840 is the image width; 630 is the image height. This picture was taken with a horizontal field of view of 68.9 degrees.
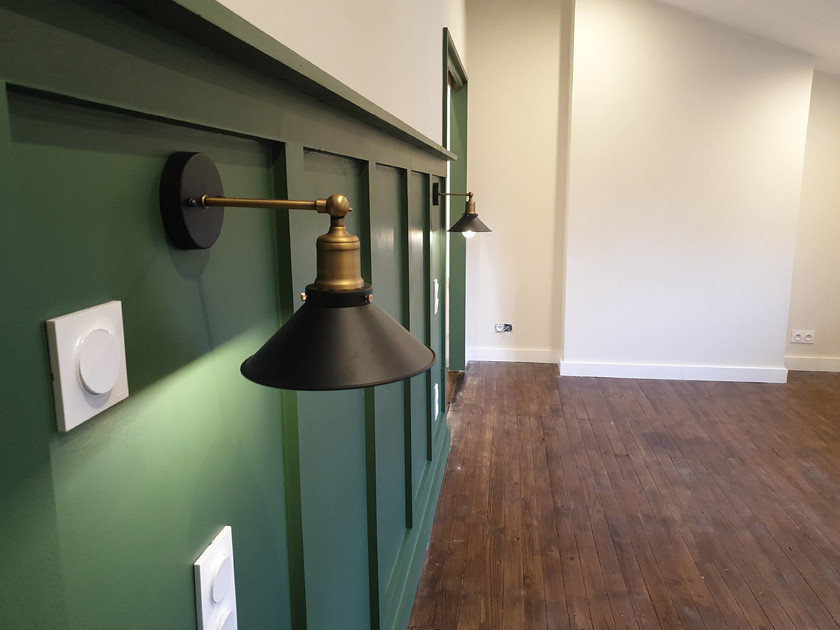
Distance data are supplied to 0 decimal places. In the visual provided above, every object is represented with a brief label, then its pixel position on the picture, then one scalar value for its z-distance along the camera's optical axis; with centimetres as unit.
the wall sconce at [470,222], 316
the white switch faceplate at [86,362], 52
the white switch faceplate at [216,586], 80
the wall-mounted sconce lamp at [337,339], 59
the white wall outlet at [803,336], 509
